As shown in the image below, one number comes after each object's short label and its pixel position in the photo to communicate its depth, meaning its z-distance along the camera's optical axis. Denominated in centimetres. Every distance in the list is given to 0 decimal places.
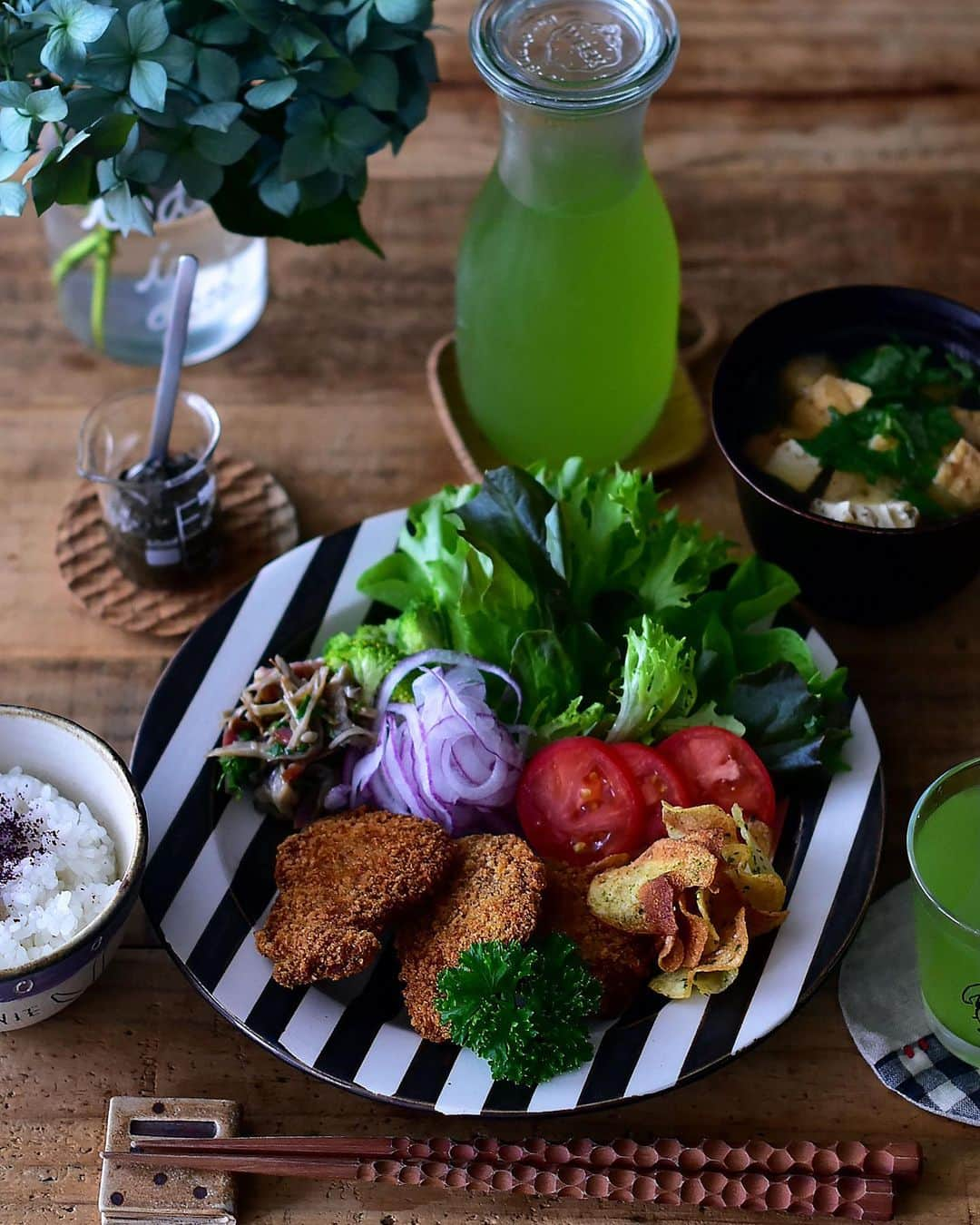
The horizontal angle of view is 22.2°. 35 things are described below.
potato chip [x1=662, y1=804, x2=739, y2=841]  77
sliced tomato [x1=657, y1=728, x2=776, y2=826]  79
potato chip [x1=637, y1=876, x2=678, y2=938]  75
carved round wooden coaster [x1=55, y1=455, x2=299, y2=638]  89
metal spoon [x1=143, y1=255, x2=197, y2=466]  85
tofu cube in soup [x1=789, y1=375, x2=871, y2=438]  88
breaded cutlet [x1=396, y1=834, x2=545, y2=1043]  75
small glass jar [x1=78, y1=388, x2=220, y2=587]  88
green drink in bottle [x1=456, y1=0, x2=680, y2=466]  82
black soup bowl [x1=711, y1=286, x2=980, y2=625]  84
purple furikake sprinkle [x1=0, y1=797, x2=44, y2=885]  78
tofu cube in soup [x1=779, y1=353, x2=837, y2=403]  90
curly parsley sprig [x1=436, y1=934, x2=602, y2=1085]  74
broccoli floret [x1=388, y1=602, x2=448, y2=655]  83
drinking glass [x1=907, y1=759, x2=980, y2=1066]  76
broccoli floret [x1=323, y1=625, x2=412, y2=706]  83
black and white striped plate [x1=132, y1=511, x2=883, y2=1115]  75
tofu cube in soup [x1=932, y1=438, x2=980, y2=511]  86
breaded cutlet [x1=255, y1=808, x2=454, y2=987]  76
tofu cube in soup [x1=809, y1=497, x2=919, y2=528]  85
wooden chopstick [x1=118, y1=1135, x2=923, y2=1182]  76
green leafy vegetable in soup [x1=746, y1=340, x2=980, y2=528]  86
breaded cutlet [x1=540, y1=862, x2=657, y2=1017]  76
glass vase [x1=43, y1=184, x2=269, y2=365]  94
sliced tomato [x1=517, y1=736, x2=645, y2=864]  78
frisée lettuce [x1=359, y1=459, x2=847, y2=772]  81
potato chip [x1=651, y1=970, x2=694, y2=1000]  76
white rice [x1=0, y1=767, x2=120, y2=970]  76
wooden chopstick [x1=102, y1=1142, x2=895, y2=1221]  75
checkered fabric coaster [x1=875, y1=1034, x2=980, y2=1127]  77
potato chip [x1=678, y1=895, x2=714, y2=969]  75
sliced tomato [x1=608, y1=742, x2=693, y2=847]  79
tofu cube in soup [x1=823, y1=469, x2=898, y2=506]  86
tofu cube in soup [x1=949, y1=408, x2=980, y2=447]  88
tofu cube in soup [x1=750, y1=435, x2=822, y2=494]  87
